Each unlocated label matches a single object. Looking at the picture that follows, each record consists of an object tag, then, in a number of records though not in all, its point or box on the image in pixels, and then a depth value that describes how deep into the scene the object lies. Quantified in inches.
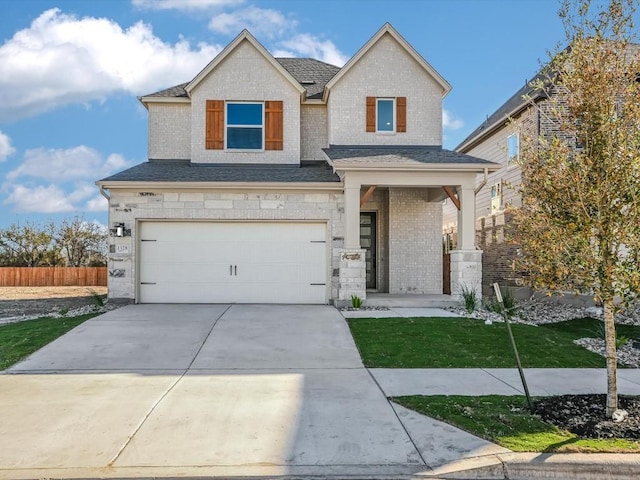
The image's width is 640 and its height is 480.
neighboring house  673.6
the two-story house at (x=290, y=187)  510.6
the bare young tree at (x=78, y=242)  1146.0
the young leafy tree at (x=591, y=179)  198.7
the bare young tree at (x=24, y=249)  1130.7
